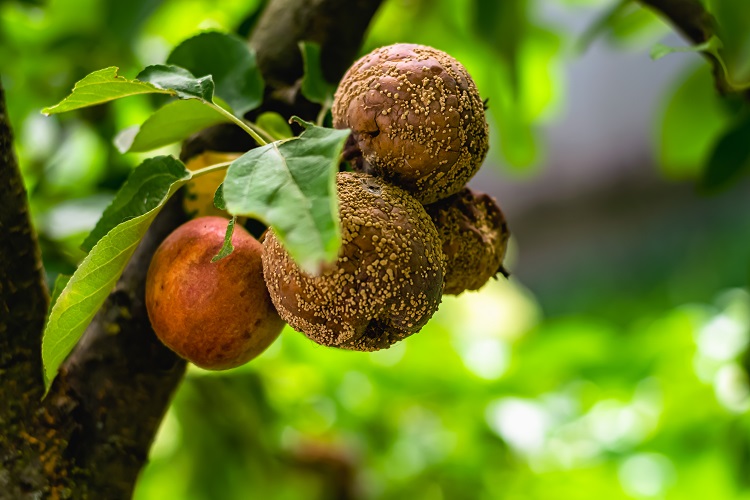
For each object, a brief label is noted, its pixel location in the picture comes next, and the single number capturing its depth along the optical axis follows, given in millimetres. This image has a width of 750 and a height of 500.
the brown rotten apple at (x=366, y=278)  708
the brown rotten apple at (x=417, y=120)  727
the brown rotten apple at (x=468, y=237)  756
